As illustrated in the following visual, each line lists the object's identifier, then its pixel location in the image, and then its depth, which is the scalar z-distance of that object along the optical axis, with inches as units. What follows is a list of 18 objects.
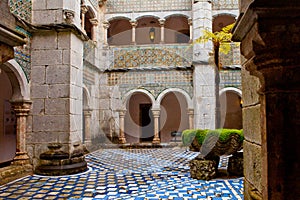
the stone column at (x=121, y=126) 423.8
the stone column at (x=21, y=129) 221.0
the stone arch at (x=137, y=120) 525.6
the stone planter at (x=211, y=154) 195.5
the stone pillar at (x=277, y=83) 52.7
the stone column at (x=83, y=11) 346.1
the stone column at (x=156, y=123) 423.8
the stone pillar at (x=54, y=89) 226.7
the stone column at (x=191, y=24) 419.0
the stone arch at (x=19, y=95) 212.1
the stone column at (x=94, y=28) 403.9
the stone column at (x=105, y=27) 425.7
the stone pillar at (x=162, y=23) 426.9
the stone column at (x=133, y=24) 429.7
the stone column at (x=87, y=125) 377.8
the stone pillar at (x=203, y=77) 387.2
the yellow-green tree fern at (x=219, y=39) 245.8
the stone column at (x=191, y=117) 415.2
